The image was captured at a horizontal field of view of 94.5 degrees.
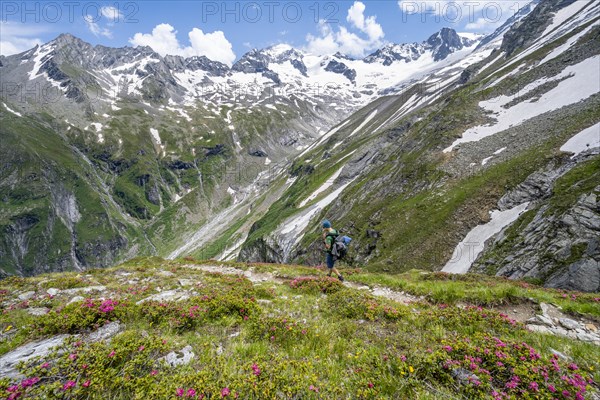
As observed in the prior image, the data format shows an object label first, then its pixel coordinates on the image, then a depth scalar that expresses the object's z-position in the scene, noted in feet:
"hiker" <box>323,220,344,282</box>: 51.80
